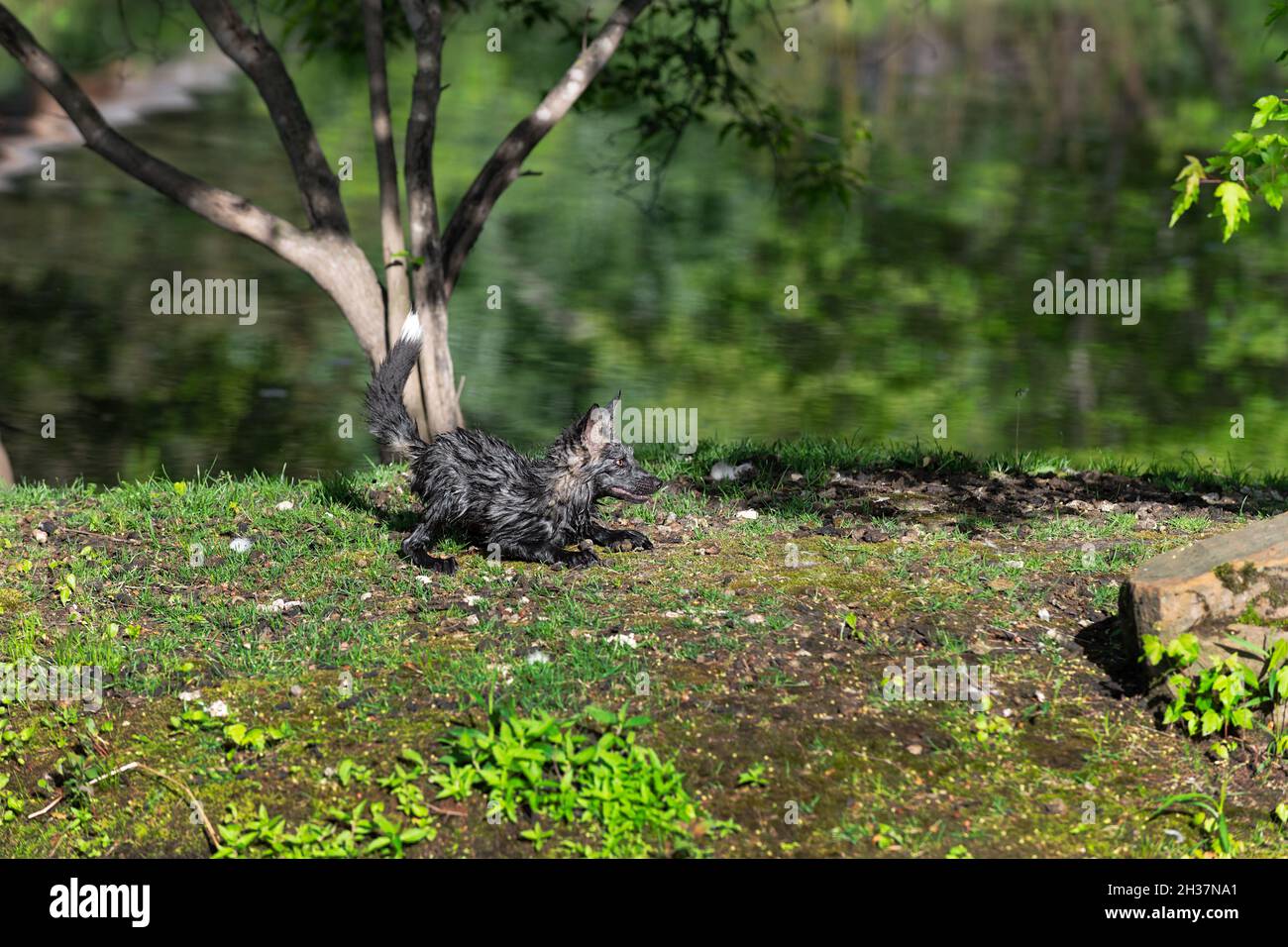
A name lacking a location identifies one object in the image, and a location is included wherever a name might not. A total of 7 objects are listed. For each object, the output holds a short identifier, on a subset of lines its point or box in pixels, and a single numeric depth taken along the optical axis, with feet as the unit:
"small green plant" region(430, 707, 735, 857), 17.11
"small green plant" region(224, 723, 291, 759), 18.85
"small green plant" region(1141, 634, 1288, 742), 19.10
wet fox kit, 24.70
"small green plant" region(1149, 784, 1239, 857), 17.44
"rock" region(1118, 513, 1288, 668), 19.53
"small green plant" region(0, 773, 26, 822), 18.66
